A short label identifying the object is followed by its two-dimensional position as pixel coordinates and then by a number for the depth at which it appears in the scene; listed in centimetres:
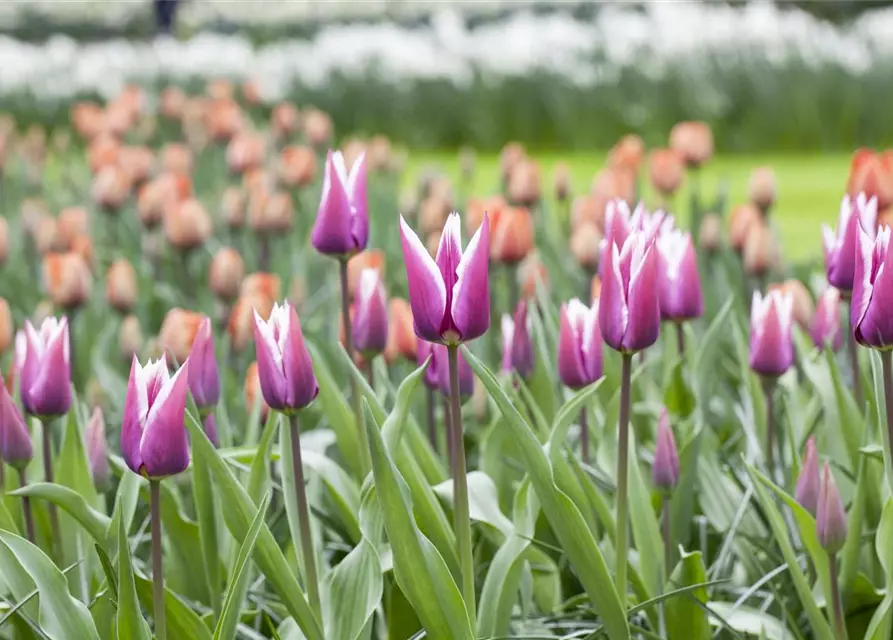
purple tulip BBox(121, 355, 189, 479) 203
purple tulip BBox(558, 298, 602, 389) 221
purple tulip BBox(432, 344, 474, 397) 220
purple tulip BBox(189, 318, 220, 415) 220
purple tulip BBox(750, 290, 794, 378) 225
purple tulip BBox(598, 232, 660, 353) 207
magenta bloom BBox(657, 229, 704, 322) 227
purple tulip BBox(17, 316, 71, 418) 216
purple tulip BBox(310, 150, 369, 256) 219
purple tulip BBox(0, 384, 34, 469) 216
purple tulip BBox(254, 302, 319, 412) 207
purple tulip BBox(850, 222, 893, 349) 204
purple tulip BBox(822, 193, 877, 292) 218
